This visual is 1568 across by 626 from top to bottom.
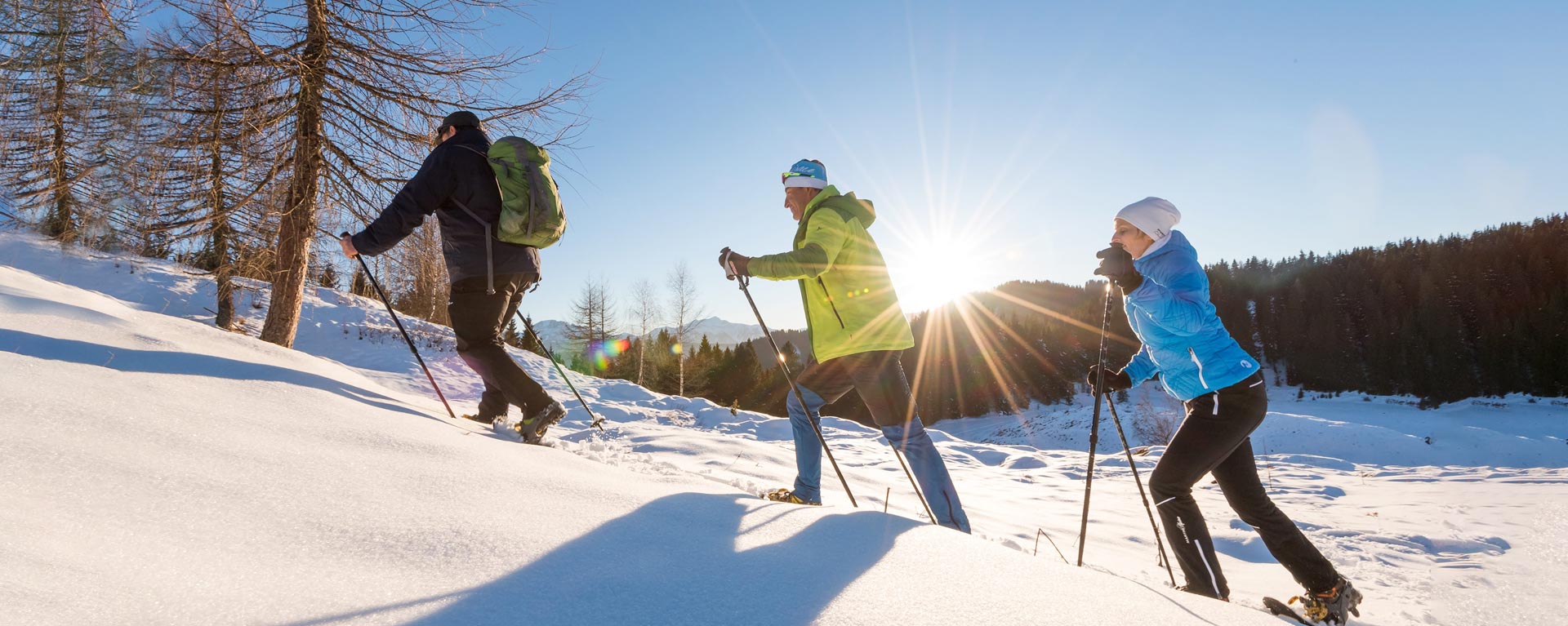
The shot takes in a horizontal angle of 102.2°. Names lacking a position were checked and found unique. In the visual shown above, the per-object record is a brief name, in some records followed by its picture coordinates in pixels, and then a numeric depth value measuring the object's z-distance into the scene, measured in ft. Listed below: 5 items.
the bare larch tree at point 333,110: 18.56
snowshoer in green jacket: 9.38
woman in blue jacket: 8.27
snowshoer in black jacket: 10.67
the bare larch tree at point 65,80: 17.72
